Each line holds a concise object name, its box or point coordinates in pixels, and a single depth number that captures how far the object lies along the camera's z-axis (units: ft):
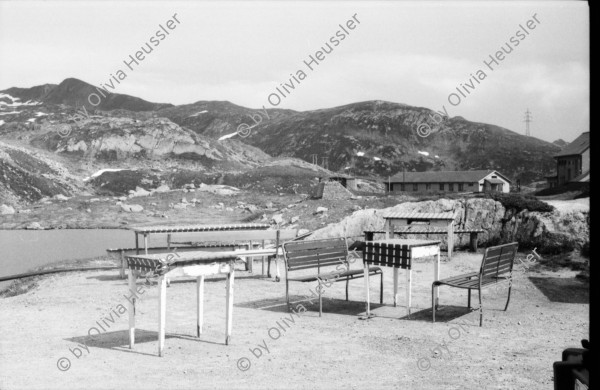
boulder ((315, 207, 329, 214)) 93.38
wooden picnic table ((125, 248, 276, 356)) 20.90
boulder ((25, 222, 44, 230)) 118.52
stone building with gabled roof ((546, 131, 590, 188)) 244.42
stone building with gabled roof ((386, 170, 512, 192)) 303.07
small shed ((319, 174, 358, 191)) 259.68
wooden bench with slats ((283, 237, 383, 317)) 29.99
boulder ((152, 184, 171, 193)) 209.48
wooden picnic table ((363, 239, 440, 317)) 28.12
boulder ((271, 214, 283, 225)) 92.47
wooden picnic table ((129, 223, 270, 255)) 39.81
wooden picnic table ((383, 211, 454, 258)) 49.42
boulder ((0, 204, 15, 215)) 139.95
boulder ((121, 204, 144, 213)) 146.20
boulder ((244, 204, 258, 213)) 145.05
